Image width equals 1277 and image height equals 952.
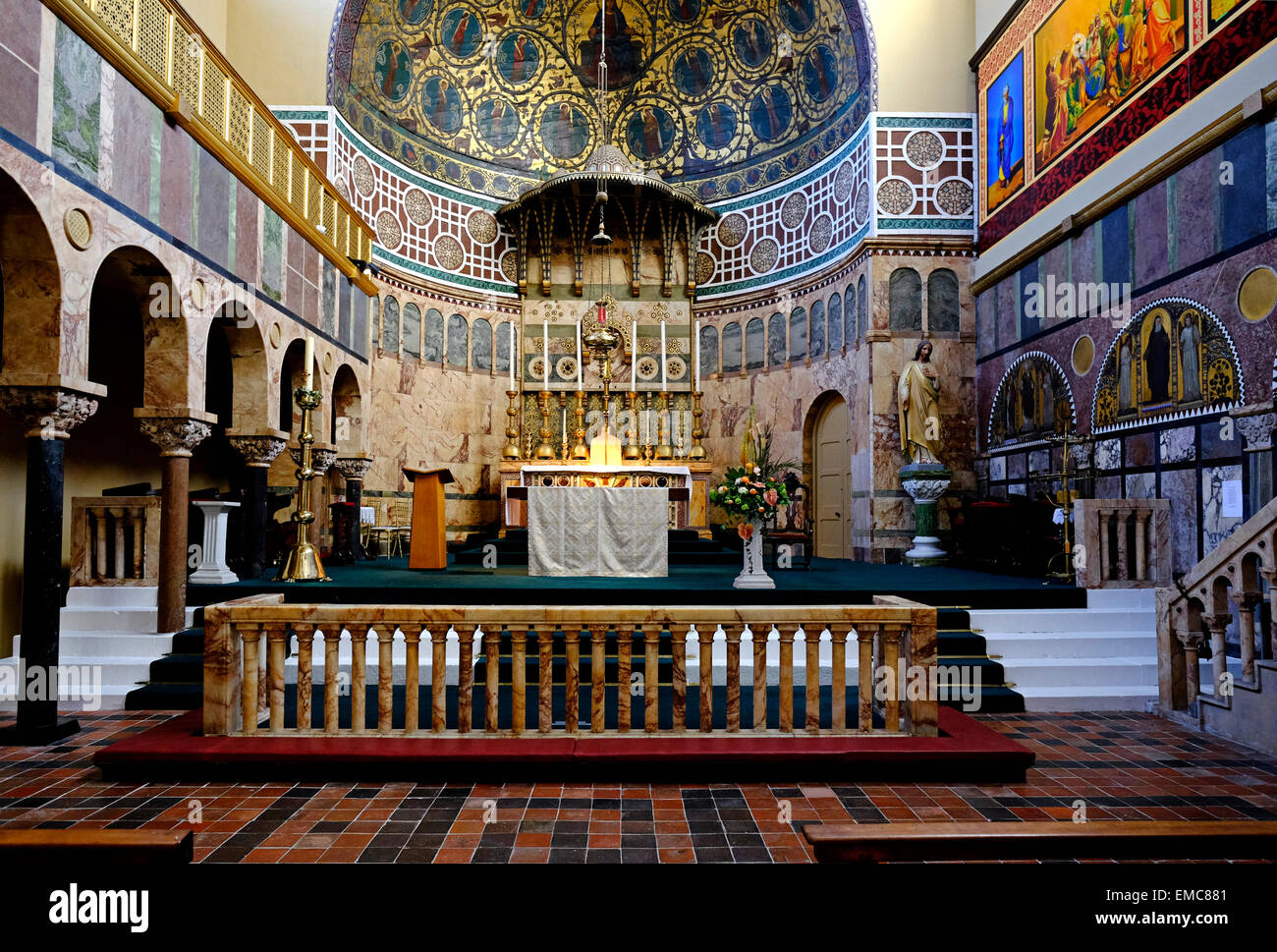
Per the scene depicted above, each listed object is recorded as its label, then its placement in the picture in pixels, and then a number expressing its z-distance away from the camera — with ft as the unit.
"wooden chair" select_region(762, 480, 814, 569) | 34.53
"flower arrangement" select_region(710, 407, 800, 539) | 25.04
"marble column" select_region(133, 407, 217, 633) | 22.09
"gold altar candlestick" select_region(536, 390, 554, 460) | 45.32
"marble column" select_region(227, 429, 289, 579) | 28.66
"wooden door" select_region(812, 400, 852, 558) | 44.62
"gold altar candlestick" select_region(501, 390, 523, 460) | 45.57
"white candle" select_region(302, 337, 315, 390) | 25.29
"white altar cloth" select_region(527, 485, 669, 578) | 28.53
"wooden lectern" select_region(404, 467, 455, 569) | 31.45
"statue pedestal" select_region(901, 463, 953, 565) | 37.40
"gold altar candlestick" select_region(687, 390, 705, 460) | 44.19
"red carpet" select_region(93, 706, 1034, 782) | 14.19
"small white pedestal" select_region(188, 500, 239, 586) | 25.55
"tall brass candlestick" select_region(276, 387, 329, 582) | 25.36
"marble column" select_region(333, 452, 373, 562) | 38.52
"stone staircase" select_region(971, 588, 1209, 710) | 20.27
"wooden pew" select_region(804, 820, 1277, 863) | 7.78
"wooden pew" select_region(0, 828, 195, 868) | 7.70
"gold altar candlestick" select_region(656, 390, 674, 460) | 49.43
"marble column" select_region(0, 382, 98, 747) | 16.75
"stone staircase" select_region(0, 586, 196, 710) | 20.67
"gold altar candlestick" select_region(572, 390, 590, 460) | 44.83
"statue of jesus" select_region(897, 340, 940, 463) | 38.50
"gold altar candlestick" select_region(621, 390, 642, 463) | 43.93
